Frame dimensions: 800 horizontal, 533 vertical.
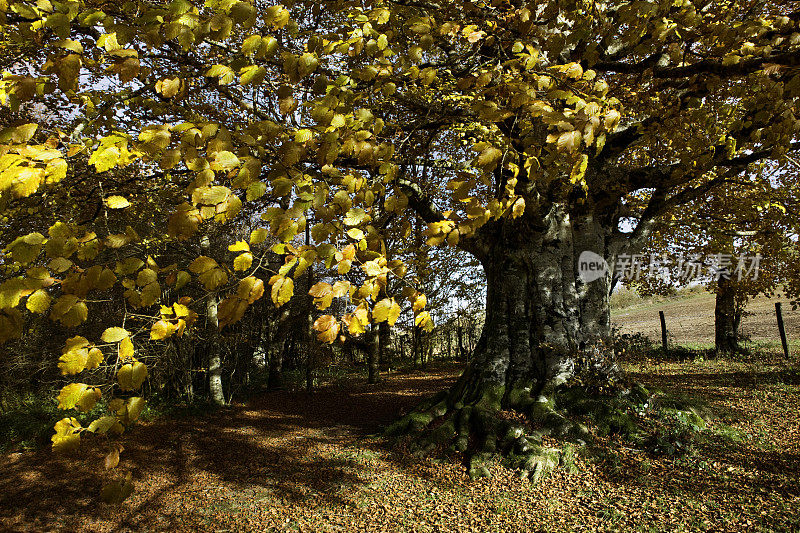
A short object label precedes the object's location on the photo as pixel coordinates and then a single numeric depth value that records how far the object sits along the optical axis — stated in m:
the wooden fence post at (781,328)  9.71
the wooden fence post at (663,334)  12.41
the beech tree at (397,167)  1.42
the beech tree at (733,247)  8.18
